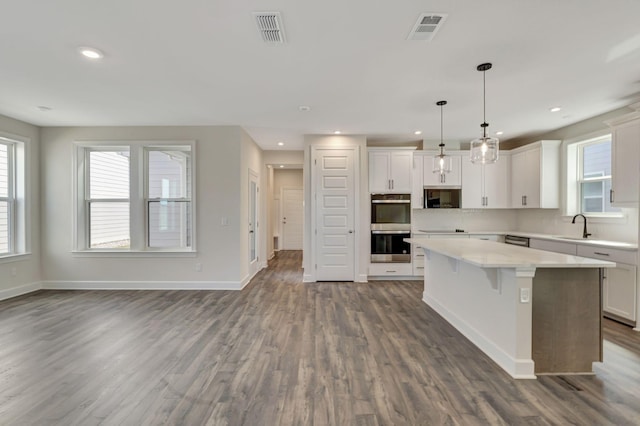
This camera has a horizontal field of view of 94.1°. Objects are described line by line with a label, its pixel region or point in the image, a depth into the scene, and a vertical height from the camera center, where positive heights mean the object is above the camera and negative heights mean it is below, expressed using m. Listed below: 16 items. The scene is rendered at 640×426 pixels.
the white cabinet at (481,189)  5.69 +0.40
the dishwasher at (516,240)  4.93 -0.52
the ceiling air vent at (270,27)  2.09 +1.36
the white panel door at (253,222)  5.65 -0.25
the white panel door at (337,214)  5.43 -0.08
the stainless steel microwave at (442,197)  5.67 +0.25
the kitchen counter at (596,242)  3.34 -0.40
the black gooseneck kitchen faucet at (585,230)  4.37 -0.30
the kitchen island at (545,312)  2.29 -0.81
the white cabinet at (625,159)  3.26 +0.58
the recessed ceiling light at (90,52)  2.53 +1.36
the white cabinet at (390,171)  5.54 +0.73
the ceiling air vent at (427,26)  2.09 +1.36
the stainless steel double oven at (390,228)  5.52 -0.33
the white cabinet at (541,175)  4.96 +0.59
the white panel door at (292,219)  9.62 -0.30
